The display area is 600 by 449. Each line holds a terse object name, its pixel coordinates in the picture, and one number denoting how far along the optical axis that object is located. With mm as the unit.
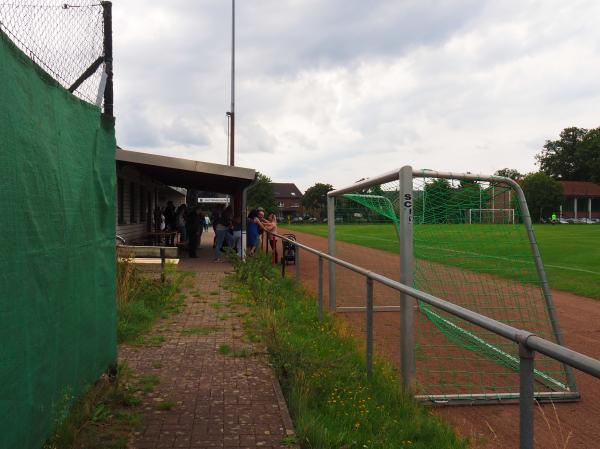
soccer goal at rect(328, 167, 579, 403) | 5230
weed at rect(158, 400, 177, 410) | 4254
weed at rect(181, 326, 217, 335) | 6754
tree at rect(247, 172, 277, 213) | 80750
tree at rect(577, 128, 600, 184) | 98138
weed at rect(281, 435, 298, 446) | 3623
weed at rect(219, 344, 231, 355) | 5863
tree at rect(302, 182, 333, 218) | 104375
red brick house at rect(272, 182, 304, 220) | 125188
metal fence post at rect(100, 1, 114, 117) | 4719
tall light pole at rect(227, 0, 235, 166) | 27159
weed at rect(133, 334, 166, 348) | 6174
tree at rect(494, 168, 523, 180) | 98450
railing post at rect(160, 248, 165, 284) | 9443
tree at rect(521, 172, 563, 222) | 87750
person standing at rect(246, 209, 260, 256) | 16391
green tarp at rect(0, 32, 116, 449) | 2545
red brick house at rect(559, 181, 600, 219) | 100875
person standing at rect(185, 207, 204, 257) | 17125
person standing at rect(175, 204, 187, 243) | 20438
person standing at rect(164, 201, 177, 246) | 20562
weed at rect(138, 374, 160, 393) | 4680
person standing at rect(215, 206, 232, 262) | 16172
